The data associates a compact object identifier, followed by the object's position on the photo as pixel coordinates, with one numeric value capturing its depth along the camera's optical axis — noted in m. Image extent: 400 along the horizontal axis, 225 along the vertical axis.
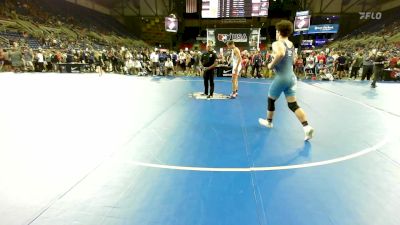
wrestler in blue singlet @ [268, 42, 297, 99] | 4.84
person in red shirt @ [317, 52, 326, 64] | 17.41
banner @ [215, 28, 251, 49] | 19.86
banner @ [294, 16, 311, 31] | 23.64
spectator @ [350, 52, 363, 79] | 16.84
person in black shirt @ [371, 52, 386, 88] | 12.34
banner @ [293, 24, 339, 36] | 36.22
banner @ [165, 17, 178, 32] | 28.88
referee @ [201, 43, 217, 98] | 8.92
